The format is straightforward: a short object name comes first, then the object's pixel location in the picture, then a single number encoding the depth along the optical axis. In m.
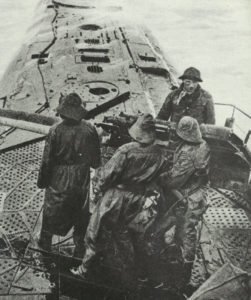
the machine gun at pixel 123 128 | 6.39
